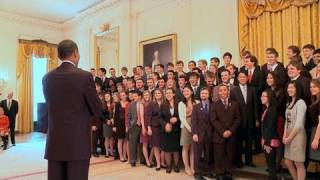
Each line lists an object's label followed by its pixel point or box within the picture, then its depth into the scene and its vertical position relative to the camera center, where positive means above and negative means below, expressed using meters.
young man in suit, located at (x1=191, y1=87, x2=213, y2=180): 4.41 -0.46
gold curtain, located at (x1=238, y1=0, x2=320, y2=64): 5.66 +1.39
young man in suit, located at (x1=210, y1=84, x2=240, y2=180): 4.29 -0.50
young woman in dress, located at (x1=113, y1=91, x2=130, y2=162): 5.91 -0.46
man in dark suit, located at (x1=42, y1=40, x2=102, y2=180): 2.07 -0.11
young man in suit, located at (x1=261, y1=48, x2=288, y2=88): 4.24 +0.42
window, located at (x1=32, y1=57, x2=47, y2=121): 12.21 +0.88
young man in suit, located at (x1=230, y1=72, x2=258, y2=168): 4.48 -0.19
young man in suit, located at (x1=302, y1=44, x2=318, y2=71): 4.32 +0.58
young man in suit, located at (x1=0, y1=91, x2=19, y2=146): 8.33 -0.26
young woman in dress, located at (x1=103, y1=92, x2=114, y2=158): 6.25 -0.54
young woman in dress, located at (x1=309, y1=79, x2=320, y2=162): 3.49 -0.18
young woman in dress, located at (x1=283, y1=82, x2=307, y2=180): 3.55 -0.41
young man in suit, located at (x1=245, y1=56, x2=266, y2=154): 4.53 +0.25
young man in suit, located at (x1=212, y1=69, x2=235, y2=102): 4.66 +0.22
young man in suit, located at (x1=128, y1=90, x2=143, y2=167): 5.52 -0.48
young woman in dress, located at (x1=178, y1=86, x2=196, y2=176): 4.75 -0.40
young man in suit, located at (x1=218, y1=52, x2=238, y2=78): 5.33 +0.67
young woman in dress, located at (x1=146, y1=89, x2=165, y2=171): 5.12 -0.40
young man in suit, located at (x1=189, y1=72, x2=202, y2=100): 5.07 +0.27
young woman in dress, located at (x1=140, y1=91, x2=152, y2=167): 5.30 -0.46
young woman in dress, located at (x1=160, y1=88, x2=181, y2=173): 4.88 -0.46
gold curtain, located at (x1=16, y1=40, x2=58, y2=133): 11.55 +0.73
